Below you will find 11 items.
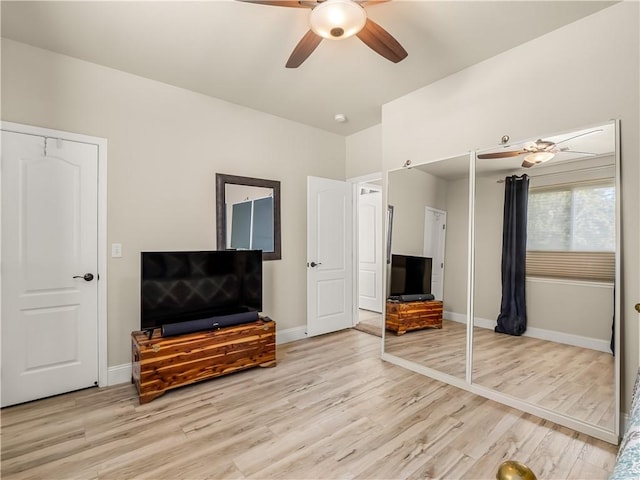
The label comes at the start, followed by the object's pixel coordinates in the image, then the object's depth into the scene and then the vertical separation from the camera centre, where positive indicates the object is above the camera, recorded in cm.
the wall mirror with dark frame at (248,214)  349 +29
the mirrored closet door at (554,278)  213 -28
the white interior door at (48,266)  247 -23
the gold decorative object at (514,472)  59 -43
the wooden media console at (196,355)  255 -100
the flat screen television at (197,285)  270 -42
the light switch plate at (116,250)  289 -10
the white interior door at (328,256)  418 -22
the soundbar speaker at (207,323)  269 -75
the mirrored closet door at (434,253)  290 -12
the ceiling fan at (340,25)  179 +127
